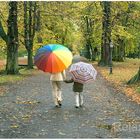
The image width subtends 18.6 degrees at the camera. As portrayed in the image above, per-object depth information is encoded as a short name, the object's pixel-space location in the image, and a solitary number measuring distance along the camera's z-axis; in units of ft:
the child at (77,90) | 47.86
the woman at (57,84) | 47.73
